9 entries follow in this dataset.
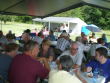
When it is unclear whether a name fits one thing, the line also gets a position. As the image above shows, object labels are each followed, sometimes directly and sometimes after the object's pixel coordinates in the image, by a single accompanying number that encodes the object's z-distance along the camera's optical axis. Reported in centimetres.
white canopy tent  1505
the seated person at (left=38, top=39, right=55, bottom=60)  268
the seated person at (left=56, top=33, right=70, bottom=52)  380
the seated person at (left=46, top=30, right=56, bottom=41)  574
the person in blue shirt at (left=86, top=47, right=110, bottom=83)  189
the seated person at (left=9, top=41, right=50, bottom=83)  161
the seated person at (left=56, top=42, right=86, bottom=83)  242
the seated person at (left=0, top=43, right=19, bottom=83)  183
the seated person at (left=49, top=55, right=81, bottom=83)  134
